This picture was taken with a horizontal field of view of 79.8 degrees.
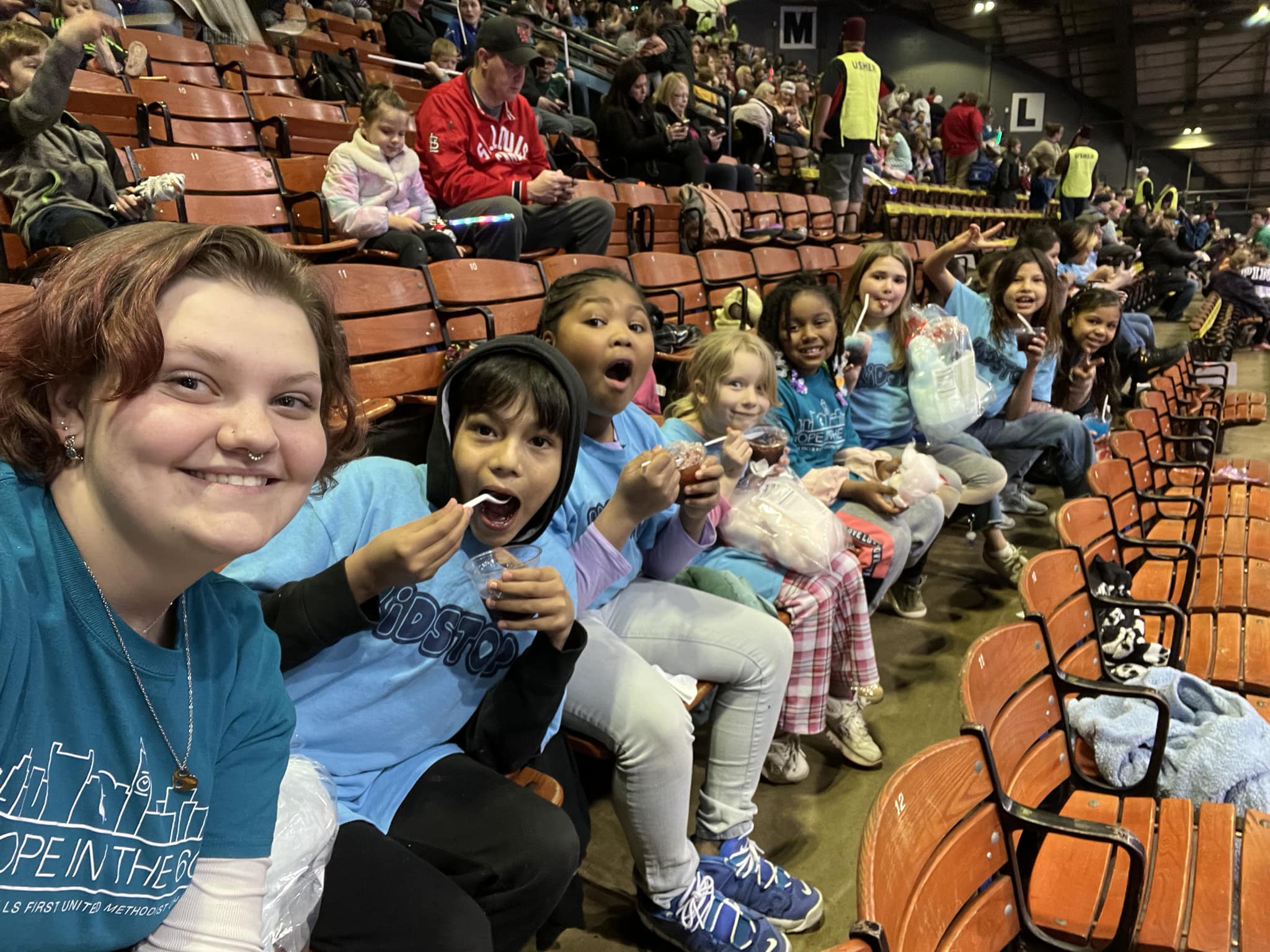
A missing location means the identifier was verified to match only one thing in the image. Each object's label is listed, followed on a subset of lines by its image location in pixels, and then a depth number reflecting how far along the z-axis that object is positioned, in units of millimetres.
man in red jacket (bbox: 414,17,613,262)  3684
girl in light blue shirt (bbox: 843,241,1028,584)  2973
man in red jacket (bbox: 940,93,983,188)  11648
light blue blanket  1567
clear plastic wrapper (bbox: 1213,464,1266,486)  3543
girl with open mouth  1493
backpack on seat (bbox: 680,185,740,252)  5520
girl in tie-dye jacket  3340
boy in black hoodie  1071
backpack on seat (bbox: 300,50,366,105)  5594
